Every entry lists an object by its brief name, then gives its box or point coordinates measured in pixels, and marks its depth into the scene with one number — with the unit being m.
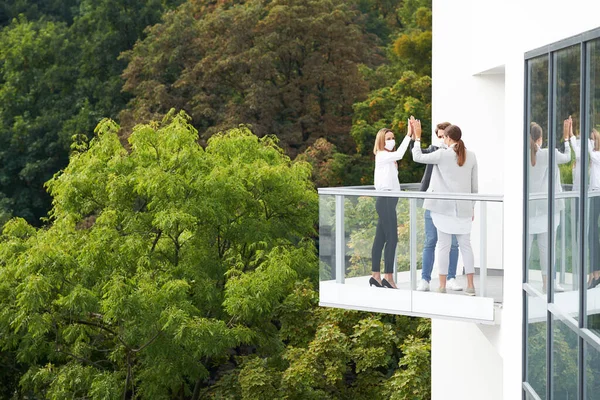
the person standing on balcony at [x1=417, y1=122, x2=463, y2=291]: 14.77
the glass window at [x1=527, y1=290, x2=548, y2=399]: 11.36
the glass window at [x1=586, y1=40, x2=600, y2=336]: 8.69
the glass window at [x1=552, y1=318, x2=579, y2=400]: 9.85
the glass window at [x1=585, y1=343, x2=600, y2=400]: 8.94
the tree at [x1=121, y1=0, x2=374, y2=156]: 45.36
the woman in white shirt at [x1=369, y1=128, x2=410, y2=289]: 15.37
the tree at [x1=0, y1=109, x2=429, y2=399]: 27.27
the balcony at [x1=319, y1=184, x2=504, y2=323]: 14.06
